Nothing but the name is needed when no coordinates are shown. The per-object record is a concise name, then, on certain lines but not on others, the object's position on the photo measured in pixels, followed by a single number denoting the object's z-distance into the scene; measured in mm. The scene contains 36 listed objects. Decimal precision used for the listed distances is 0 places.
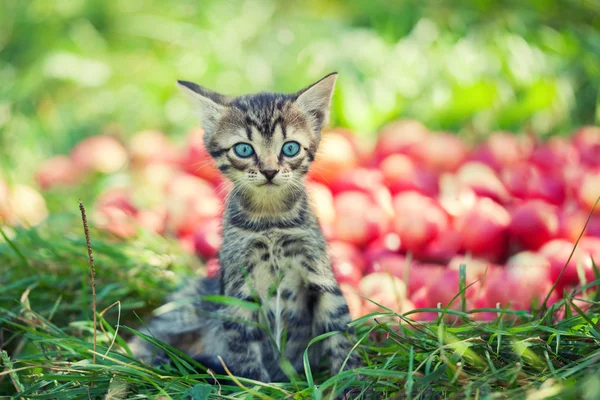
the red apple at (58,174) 4578
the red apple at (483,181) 3617
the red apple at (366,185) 3684
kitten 2322
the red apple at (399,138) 4195
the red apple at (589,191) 3347
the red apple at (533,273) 2764
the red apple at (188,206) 3758
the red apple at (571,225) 3148
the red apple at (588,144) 3918
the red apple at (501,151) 4008
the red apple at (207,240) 3447
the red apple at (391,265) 3092
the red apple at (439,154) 4055
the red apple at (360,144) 4332
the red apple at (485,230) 3217
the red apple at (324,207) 3615
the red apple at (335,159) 4027
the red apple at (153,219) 3814
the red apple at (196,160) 4258
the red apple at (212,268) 2821
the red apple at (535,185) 3574
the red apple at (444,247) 3318
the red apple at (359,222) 3467
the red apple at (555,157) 3822
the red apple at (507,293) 2752
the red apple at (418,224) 3322
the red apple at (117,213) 3590
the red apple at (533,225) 3174
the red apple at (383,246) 3344
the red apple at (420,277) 2997
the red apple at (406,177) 3818
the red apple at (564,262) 2869
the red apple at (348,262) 3127
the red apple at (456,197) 3488
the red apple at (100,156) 4695
